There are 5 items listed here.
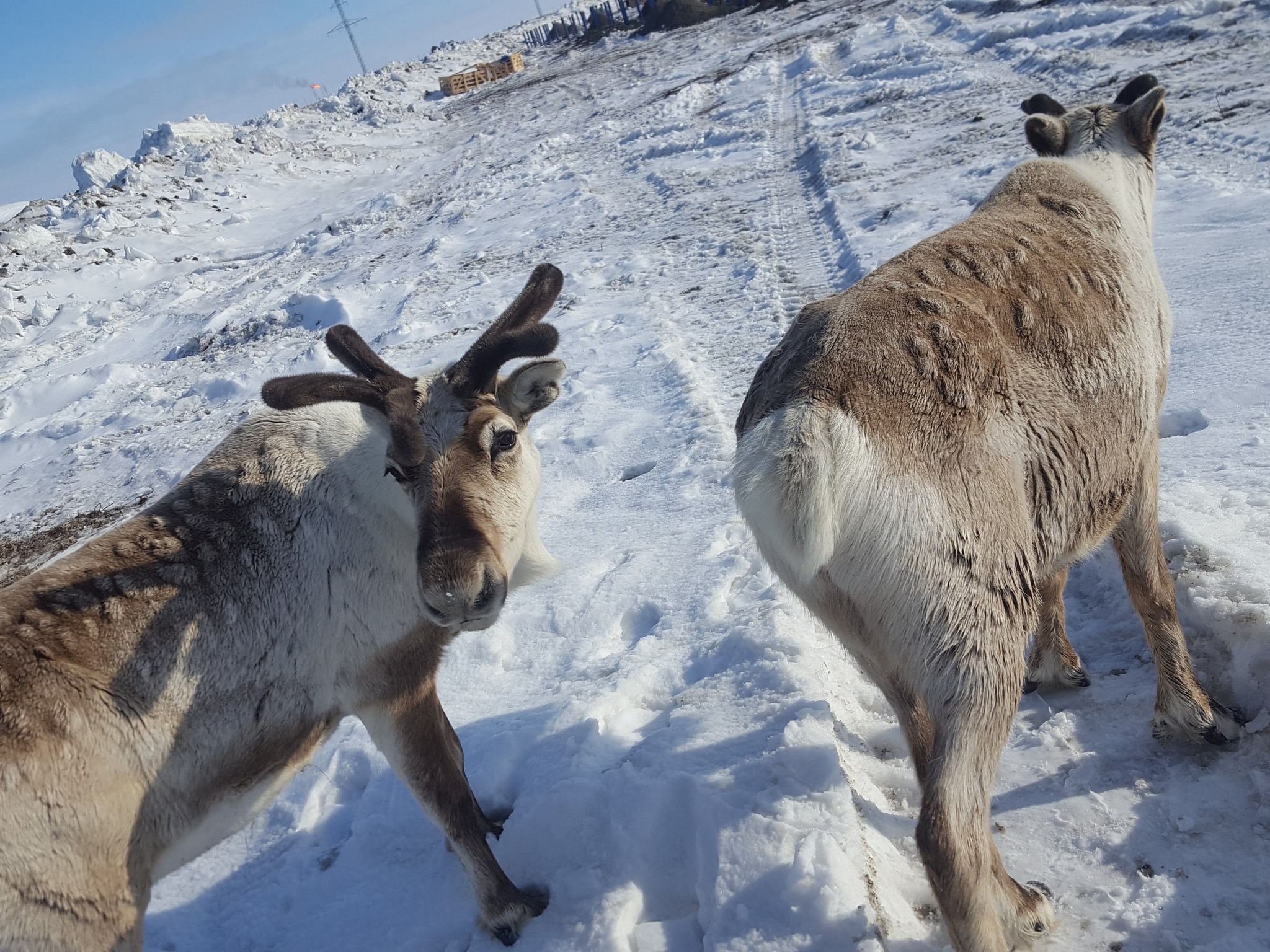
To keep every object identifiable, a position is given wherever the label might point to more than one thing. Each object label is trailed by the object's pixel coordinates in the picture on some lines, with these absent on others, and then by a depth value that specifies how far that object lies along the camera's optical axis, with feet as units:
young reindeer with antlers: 8.54
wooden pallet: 126.41
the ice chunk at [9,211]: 79.27
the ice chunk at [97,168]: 91.86
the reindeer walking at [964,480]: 7.35
